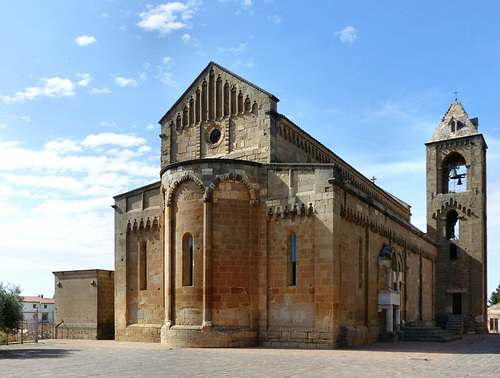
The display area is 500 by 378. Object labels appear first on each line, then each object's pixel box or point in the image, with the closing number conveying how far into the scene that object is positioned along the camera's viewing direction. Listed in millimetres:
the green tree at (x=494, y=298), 80075
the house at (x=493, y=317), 59400
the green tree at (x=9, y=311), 24469
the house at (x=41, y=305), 88062
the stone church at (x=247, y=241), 24250
